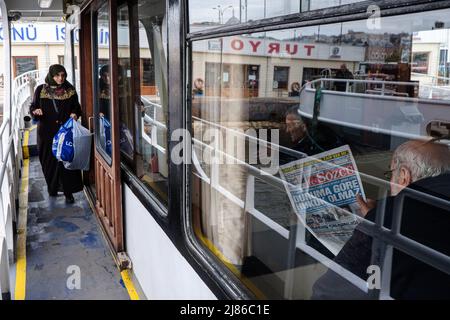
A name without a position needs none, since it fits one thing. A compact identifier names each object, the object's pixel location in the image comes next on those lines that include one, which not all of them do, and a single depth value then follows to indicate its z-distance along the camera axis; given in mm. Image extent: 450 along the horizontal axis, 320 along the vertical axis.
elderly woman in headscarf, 4719
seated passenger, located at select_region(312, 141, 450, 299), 1376
